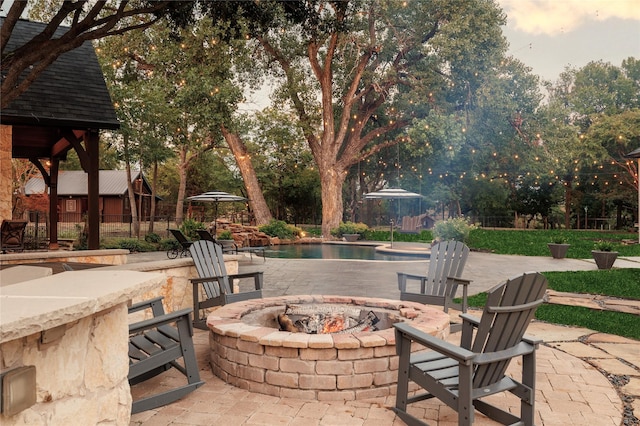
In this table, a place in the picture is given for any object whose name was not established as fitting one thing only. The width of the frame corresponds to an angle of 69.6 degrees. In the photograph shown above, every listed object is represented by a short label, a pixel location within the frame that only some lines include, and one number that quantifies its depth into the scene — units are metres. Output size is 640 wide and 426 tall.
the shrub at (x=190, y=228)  14.70
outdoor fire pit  2.99
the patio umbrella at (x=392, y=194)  15.63
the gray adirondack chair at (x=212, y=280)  4.48
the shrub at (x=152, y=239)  14.57
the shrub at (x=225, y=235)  14.61
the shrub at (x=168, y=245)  14.01
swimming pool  12.82
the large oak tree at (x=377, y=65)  17.00
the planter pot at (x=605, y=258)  9.33
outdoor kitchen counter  1.25
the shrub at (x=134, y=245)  13.23
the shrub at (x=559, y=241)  11.41
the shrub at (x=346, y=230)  18.23
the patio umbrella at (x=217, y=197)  13.45
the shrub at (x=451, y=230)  13.22
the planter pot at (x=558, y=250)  11.34
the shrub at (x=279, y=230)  17.12
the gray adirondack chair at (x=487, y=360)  2.31
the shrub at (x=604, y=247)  9.39
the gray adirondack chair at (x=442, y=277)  4.46
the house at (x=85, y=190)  30.20
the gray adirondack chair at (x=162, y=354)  2.74
